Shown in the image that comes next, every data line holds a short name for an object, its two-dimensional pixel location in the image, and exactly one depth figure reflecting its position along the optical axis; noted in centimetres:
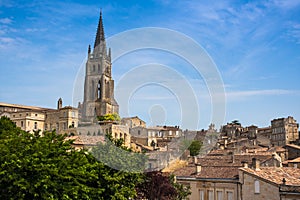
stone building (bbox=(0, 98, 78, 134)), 7825
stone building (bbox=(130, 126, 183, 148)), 7826
